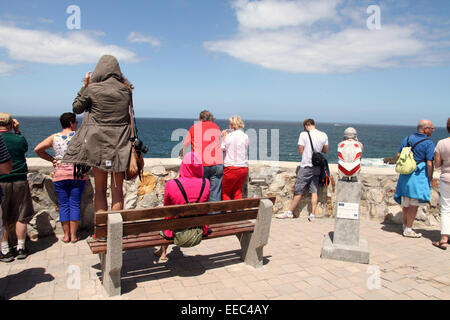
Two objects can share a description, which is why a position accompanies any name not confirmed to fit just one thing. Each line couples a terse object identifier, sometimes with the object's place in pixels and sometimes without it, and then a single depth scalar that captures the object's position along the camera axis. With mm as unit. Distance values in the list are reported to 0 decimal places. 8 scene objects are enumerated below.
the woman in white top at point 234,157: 5199
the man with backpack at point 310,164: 5613
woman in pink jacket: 3369
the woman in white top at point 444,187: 4543
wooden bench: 2961
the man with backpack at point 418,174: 4848
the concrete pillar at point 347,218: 4203
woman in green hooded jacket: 3586
